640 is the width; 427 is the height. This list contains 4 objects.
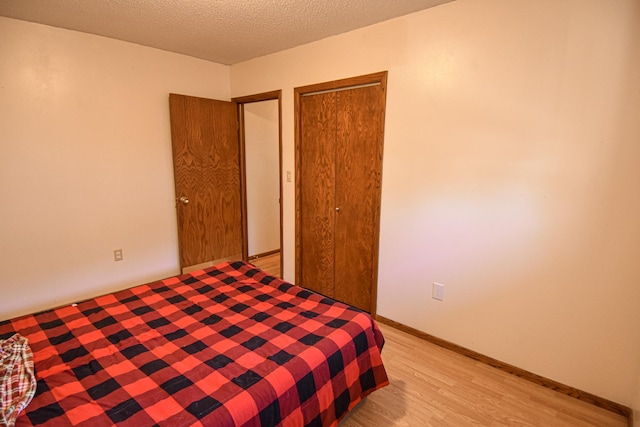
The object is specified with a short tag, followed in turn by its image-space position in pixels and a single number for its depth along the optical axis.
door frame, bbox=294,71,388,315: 2.51
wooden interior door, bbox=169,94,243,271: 3.21
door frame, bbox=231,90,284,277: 3.21
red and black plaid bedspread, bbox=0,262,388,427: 1.12
